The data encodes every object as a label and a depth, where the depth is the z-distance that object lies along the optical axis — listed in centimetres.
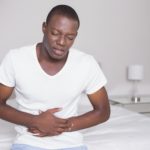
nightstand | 394
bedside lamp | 419
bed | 235
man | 203
